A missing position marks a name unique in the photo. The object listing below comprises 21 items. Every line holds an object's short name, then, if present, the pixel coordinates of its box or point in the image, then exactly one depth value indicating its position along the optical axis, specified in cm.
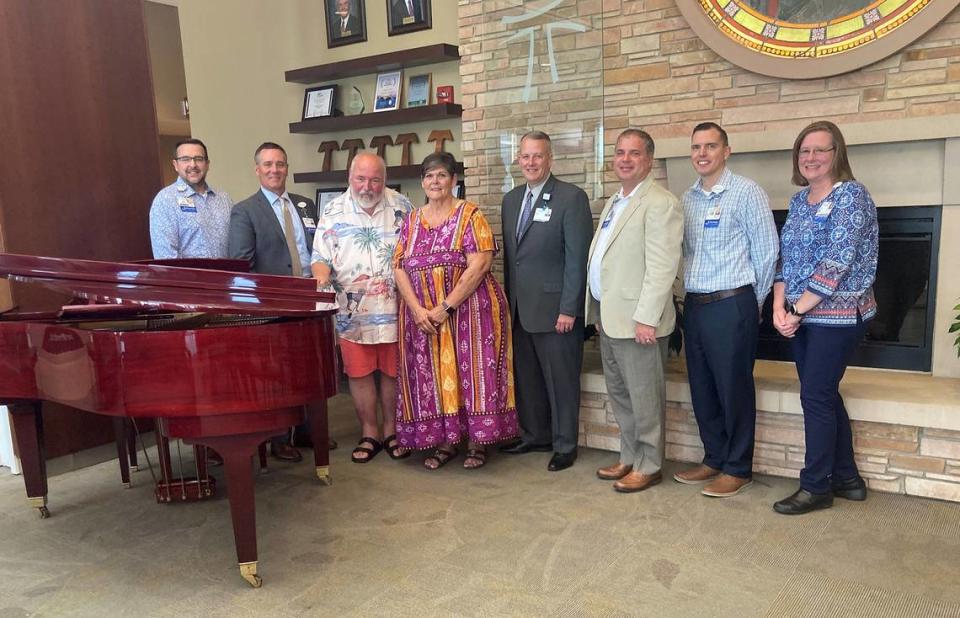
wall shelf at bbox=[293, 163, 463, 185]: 553
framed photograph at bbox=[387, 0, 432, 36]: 554
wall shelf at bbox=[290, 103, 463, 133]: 535
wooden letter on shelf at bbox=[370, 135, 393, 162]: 582
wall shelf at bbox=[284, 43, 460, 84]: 534
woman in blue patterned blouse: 263
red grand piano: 223
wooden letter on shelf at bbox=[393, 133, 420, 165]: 568
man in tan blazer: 291
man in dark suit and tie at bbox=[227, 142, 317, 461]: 360
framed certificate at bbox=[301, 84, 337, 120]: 604
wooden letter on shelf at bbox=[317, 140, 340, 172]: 611
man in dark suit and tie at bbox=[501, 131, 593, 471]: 330
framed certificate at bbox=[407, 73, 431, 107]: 557
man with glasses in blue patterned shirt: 357
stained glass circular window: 317
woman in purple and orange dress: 331
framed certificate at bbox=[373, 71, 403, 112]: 570
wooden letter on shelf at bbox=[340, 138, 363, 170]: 598
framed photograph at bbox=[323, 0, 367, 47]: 588
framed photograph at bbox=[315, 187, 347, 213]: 618
